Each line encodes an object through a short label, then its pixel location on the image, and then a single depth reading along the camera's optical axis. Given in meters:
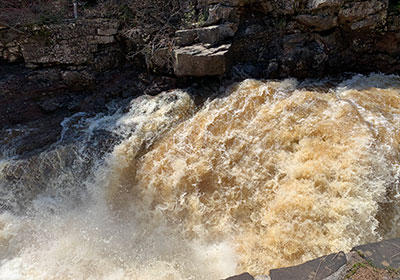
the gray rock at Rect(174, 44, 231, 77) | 4.88
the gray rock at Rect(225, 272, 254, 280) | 2.22
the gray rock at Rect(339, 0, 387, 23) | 4.57
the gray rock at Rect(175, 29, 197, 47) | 5.22
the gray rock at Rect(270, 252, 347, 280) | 2.11
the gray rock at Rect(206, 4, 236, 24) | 5.09
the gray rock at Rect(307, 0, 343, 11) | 4.57
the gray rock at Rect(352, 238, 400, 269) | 2.05
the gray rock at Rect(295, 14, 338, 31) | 4.77
